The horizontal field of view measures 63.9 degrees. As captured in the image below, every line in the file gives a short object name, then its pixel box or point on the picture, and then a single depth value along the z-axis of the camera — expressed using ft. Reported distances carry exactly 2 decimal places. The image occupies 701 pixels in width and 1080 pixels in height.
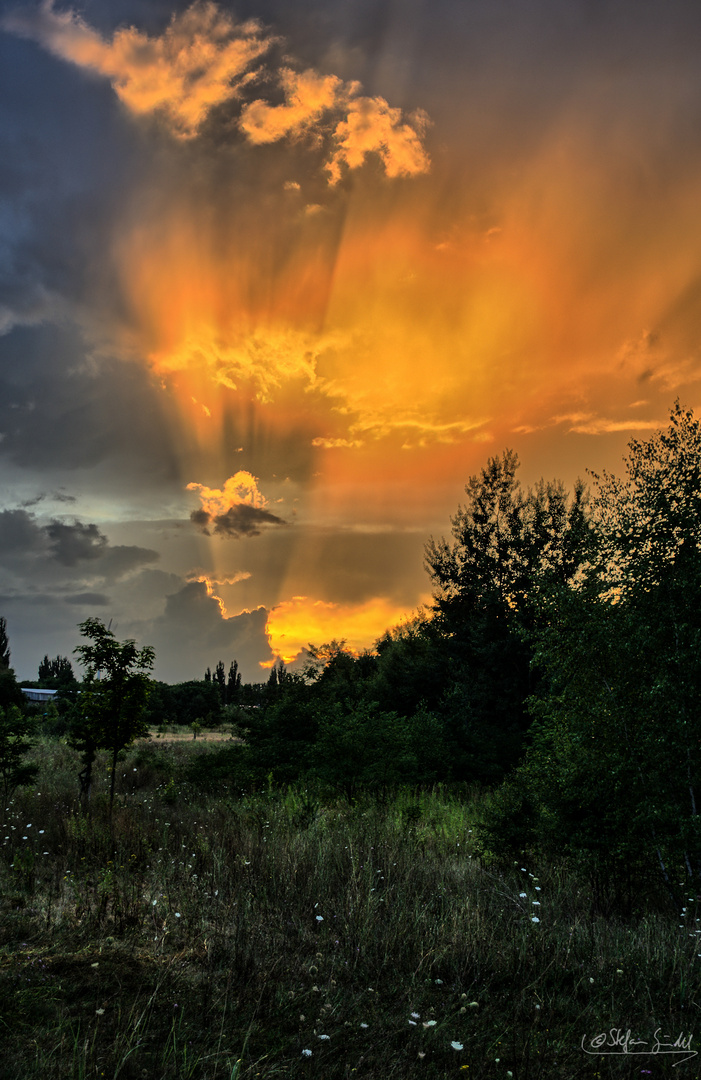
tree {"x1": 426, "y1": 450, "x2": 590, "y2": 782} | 88.94
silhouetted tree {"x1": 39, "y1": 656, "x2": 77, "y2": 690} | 290.99
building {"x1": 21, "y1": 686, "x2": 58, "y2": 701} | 273.17
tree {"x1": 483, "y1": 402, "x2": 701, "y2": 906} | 25.77
